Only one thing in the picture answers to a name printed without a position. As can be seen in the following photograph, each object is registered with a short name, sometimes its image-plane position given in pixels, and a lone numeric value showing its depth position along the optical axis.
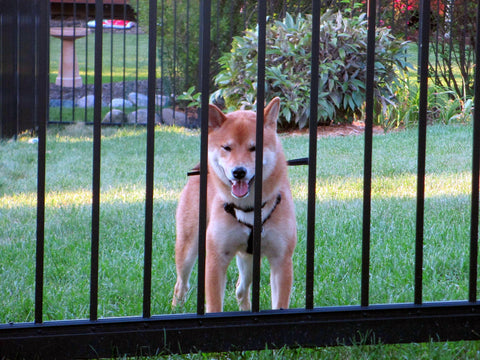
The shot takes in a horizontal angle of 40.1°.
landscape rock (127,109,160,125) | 10.83
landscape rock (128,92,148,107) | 12.73
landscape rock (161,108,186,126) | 10.82
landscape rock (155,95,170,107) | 12.09
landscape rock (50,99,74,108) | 12.82
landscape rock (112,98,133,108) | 12.51
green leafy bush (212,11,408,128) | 9.45
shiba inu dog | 3.15
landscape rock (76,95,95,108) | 13.03
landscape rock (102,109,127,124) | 10.79
